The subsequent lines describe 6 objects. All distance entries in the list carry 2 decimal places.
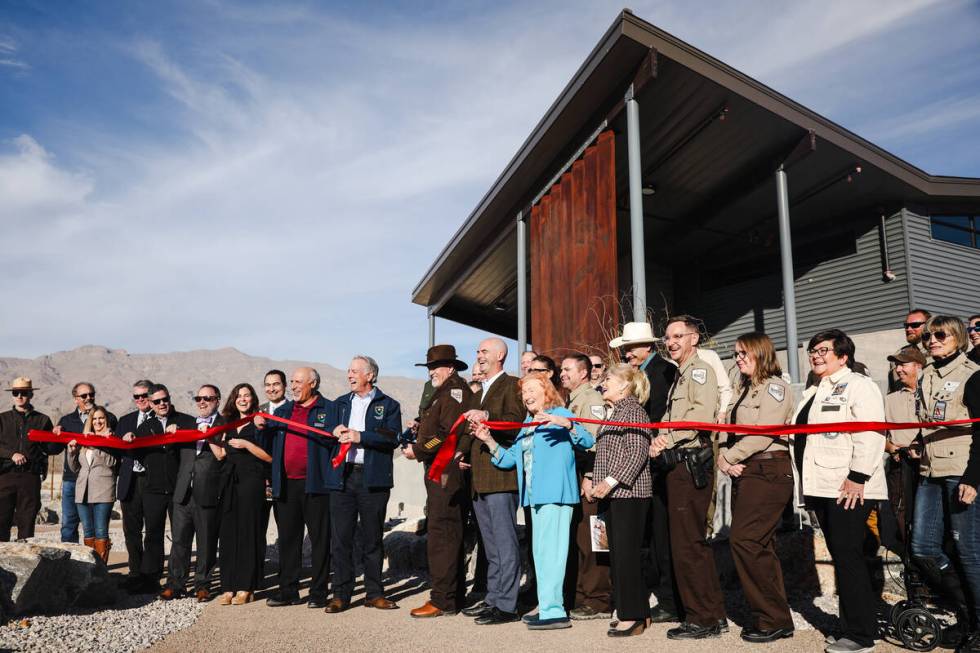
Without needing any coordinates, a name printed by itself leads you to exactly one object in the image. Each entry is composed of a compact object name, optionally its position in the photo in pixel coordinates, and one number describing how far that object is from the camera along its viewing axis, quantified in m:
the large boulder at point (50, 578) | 5.48
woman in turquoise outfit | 5.20
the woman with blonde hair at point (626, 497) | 4.91
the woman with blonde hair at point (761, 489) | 4.55
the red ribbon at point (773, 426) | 4.36
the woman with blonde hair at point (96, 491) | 7.80
